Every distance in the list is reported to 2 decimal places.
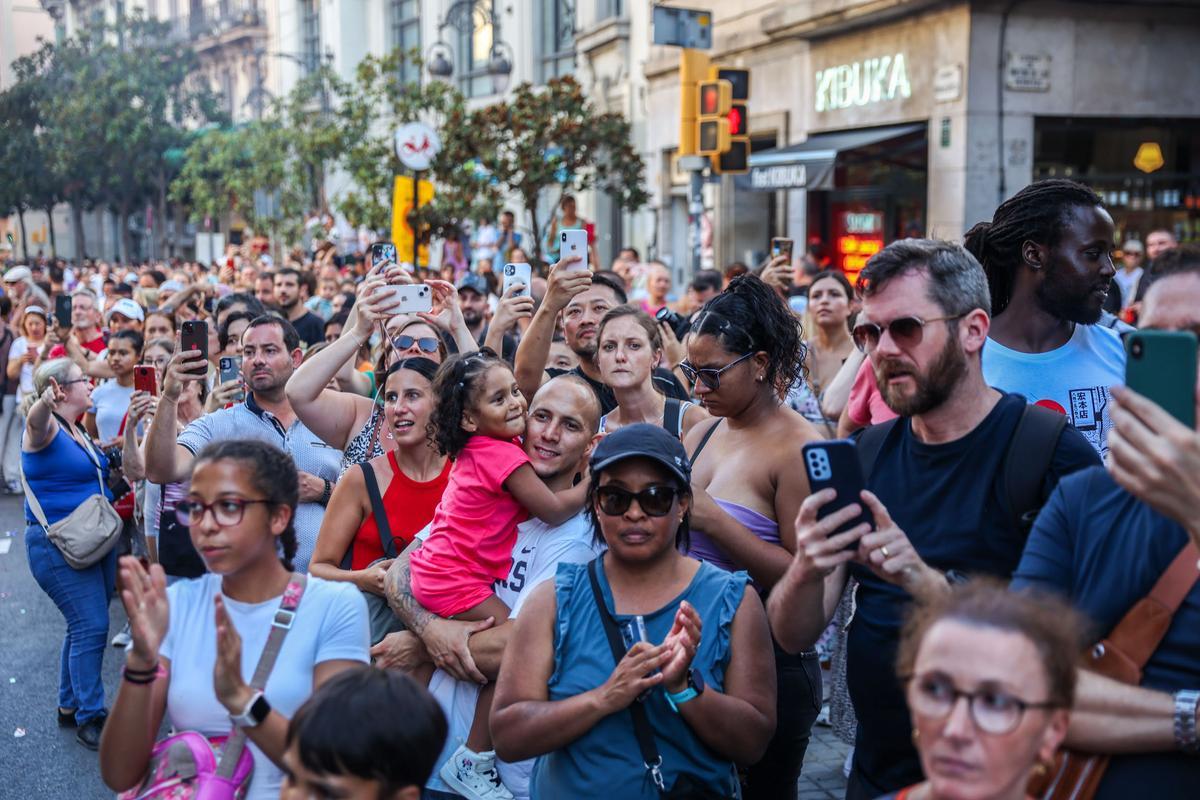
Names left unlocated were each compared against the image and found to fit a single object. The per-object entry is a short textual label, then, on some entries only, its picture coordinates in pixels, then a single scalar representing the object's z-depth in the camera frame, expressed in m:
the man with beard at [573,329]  5.45
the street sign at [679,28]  13.18
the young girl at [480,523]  4.01
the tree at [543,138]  15.81
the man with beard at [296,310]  10.00
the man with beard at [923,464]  2.96
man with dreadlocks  4.07
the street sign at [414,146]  13.55
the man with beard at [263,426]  5.23
